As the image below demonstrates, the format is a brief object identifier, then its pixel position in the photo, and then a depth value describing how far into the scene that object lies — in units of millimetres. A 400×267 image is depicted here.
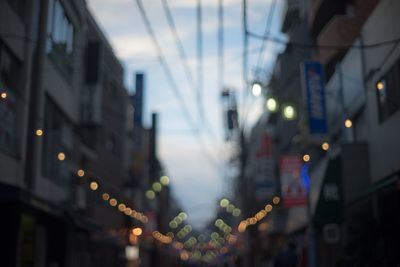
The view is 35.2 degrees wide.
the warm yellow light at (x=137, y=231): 38031
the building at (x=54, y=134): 17719
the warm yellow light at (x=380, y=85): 17750
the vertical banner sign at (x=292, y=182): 22266
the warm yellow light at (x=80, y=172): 27412
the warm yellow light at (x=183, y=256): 104562
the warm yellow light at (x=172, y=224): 89625
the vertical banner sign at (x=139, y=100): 32650
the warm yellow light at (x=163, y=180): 58550
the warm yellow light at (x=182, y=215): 81269
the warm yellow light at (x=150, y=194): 55950
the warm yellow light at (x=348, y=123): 21681
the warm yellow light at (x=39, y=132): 19805
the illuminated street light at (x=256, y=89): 19062
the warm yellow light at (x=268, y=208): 40731
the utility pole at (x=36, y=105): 19516
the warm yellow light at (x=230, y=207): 62544
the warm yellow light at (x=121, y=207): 40059
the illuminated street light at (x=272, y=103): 20312
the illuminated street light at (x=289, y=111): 20109
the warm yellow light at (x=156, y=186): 54025
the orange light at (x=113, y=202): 37872
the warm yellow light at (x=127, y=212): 39844
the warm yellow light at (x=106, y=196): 36031
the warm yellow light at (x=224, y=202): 54131
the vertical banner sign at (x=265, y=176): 32469
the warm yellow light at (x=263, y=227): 44606
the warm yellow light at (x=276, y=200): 38431
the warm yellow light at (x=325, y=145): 23147
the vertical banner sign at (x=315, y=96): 21562
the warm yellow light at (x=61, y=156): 23805
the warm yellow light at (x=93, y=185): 32375
